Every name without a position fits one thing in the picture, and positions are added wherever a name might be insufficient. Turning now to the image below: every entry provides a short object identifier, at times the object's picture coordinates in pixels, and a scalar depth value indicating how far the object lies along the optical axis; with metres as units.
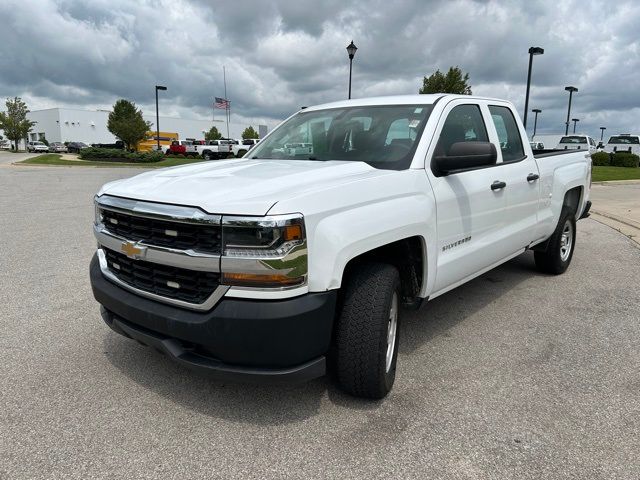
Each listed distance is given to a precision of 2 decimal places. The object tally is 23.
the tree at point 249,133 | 89.94
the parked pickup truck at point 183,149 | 43.30
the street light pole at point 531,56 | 20.89
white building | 87.50
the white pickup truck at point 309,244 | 2.36
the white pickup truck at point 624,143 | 35.16
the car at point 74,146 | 60.69
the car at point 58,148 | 62.94
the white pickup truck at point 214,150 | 40.25
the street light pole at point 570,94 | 38.21
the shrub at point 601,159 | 32.06
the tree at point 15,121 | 67.06
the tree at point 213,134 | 81.19
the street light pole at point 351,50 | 17.39
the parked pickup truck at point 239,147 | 40.56
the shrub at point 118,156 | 34.41
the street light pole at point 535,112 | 49.19
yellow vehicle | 72.01
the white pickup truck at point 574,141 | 28.58
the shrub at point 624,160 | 30.55
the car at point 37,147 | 64.44
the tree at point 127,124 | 46.72
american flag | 55.97
